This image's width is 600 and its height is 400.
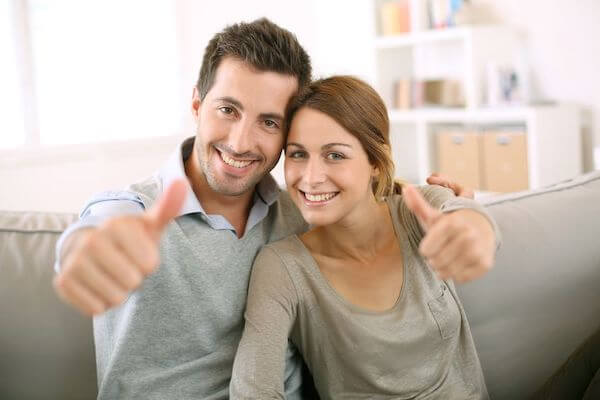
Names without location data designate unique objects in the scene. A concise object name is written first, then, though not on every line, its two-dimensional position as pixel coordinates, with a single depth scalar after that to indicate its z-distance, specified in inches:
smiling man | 54.2
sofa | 59.7
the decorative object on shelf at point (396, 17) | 189.9
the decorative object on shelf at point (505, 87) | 169.0
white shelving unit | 159.8
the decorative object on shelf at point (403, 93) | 194.1
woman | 55.4
